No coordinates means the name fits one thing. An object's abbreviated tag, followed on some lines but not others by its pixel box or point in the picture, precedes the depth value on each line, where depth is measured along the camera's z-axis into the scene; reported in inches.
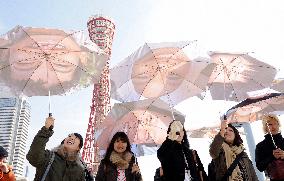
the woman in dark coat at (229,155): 162.0
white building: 5319.9
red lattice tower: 1630.2
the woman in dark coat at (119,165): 161.3
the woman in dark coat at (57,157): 139.9
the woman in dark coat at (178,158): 146.0
